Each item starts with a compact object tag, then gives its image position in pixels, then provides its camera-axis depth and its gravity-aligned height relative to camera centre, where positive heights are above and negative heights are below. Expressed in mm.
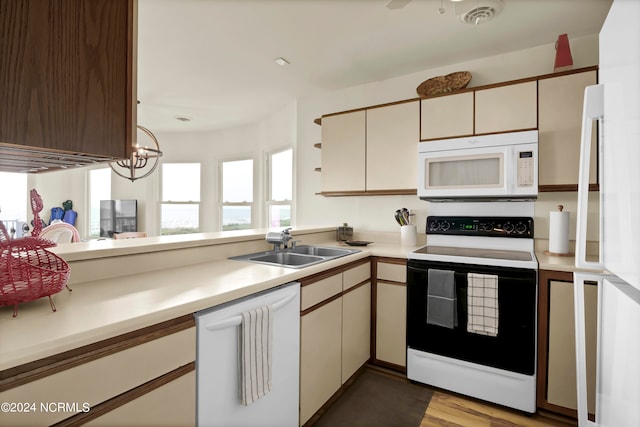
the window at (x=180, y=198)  5992 +258
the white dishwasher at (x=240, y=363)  1160 -622
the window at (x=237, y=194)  5363 +312
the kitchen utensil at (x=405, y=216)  2883 -30
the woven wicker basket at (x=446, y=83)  2623 +1090
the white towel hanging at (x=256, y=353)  1271 -584
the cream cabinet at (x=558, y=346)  1840 -780
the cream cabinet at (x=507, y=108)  2211 +752
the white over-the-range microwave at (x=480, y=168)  2158 +329
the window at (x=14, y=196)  5625 +266
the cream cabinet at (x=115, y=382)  750 -466
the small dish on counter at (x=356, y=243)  2828 -273
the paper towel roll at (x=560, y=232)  2178 -128
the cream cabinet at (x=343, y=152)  2922 +572
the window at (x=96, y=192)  6633 +400
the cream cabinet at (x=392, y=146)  2662 +574
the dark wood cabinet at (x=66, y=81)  703 +322
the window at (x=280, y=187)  4548 +365
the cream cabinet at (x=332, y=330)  1721 -737
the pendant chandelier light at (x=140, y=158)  3205 +744
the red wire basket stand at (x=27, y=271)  927 -185
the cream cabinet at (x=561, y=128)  2072 +571
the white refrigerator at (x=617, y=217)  654 -8
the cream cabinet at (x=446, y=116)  2424 +759
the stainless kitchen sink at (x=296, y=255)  2088 -306
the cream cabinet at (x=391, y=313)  2320 -745
